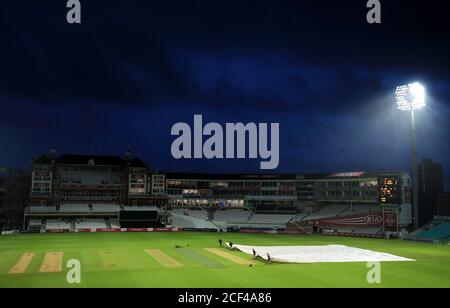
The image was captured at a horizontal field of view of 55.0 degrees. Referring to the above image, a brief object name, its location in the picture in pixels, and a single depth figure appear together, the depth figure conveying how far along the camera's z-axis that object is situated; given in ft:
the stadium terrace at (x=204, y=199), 272.66
